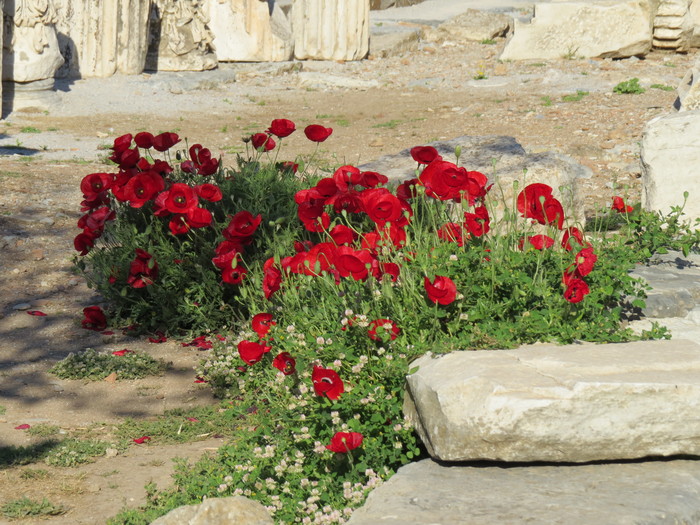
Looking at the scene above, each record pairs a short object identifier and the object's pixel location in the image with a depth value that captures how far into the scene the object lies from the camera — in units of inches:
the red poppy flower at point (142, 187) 343.6
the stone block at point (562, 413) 195.5
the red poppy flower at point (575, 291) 242.4
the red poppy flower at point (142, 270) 349.7
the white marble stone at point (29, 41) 821.2
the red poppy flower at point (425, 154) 291.1
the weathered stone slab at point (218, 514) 195.5
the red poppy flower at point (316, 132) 331.6
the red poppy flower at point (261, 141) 363.6
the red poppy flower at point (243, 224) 321.4
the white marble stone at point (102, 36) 930.7
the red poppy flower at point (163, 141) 358.0
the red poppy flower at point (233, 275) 324.5
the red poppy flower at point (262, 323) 282.7
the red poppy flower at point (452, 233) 276.2
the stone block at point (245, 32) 1088.2
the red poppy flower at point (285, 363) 256.1
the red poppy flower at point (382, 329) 237.6
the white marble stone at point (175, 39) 1023.6
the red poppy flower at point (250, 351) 271.0
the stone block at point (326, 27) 1137.4
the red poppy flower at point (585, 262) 244.4
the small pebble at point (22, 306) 389.4
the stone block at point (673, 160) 368.2
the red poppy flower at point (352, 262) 247.1
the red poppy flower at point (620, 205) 317.1
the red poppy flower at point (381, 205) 266.5
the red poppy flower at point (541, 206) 259.9
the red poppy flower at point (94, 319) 366.3
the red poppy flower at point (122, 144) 354.9
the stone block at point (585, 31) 1075.3
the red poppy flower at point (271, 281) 292.8
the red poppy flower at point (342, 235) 284.7
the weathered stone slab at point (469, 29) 1255.5
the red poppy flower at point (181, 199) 332.5
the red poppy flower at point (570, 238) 268.2
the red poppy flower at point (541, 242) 262.5
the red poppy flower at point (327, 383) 227.1
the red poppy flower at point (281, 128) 352.5
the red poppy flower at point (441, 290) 231.6
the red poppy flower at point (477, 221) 270.8
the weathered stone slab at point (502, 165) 372.5
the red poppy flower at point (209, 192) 331.9
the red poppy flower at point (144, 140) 357.1
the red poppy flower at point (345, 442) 215.9
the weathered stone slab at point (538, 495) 175.9
